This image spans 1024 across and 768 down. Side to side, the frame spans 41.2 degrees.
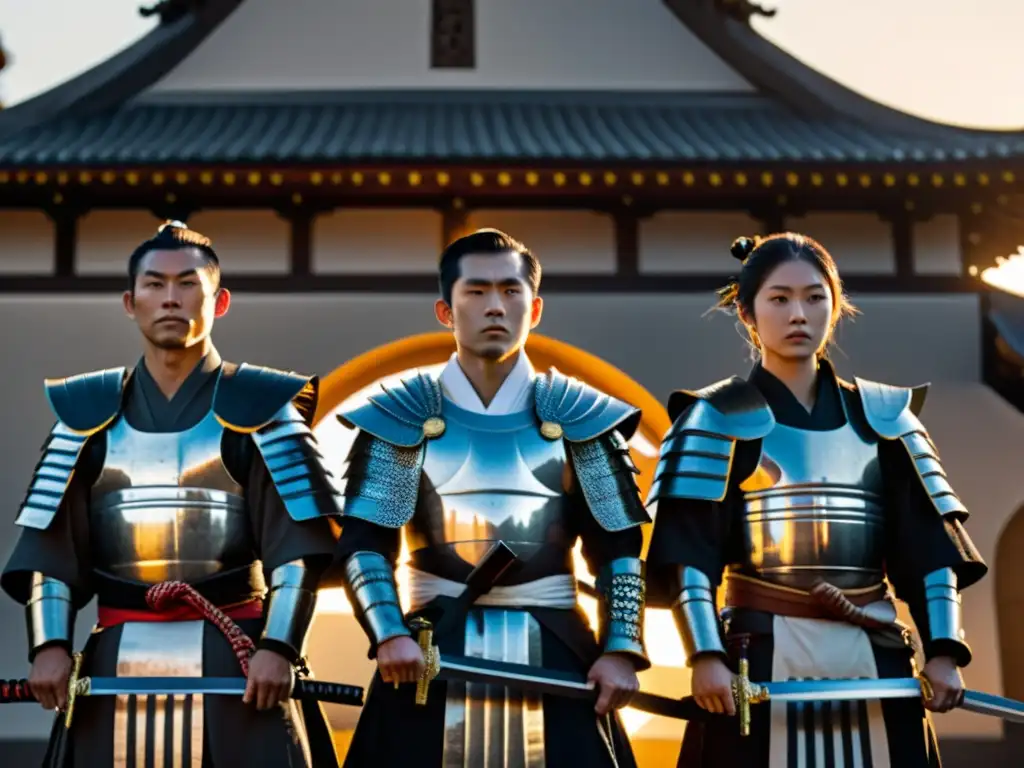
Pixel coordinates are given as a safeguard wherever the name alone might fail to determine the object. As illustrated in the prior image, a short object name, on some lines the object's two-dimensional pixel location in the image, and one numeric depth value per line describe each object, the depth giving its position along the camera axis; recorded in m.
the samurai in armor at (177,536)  3.27
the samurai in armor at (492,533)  3.27
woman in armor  3.38
